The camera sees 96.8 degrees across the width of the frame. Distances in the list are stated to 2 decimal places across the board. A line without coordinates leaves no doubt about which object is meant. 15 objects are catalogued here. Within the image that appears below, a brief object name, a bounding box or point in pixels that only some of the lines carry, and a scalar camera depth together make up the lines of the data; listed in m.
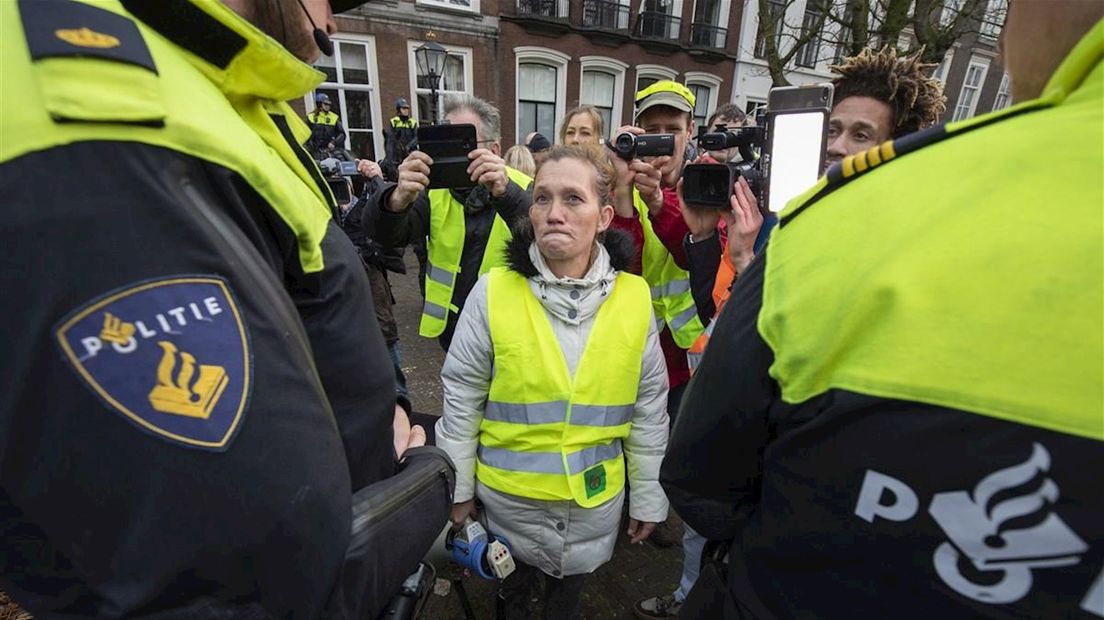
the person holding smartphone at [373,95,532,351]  2.34
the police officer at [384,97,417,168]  8.24
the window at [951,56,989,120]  19.30
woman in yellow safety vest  1.61
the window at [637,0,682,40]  14.84
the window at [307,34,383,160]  11.15
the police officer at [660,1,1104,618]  0.52
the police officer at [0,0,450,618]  0.48
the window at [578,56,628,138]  14.49
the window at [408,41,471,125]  12.05
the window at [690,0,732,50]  15.58
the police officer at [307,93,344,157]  9.33
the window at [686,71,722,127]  16.18
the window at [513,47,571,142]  13.55
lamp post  7.45
